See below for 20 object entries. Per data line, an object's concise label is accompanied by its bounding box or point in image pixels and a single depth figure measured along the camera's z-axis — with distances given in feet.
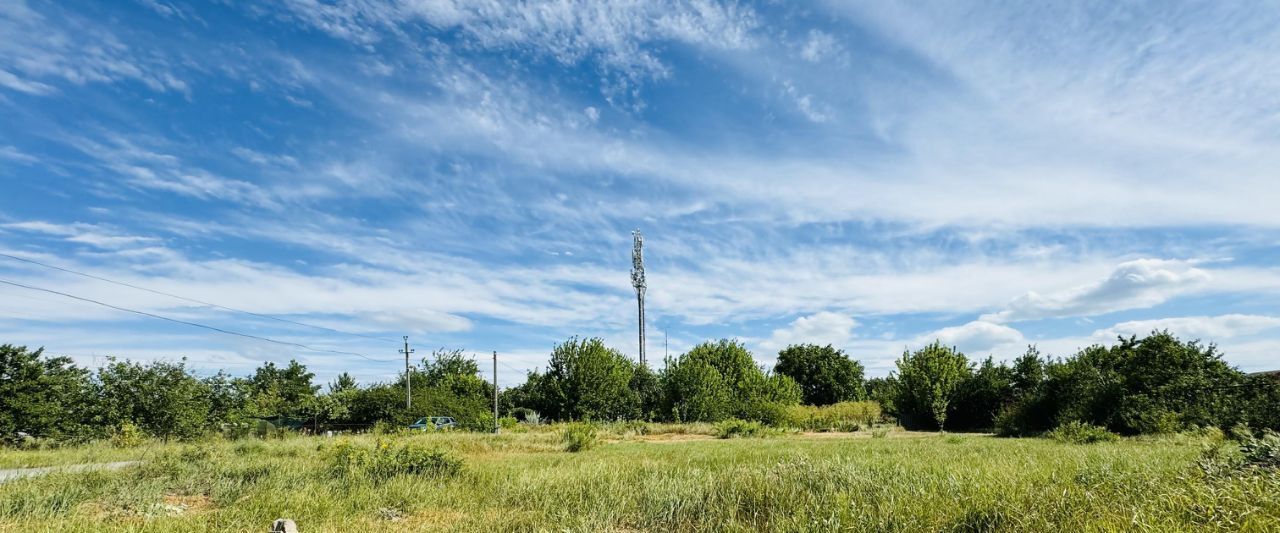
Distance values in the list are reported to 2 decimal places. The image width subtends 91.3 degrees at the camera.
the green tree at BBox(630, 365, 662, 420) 134.78
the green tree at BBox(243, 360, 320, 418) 130.79
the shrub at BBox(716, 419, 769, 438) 92.63
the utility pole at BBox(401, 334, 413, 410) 116.26
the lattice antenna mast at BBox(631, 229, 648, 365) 184.04
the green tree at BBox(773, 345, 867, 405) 196.93
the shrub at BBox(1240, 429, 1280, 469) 21.79
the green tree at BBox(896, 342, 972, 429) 112.16
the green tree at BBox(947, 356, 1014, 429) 109.70
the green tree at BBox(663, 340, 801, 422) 127.35
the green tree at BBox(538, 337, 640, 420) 128.26
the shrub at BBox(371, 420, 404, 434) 95.71
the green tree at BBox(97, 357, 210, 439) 79.20
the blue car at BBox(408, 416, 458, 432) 99.53
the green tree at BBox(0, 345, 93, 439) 72.64
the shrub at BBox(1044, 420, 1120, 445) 59.26
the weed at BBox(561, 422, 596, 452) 64.03
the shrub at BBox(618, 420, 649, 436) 98.07
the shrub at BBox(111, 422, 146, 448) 72.05
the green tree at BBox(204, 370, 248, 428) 87.61
